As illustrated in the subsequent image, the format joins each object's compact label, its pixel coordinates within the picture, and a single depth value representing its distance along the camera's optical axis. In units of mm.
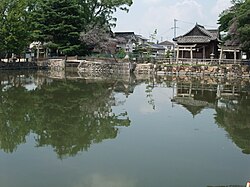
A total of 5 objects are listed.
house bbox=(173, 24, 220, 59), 36906
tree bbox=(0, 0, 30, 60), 34344
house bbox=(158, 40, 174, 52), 77625
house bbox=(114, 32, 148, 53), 54922
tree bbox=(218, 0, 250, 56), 26667
